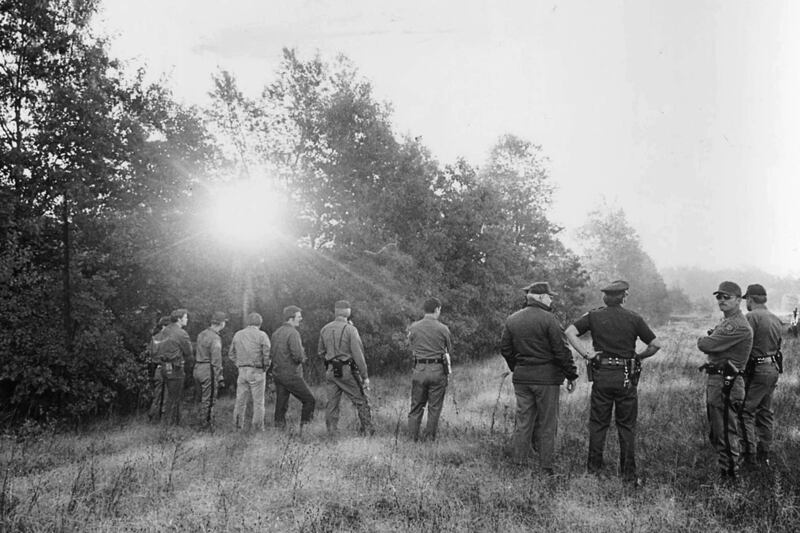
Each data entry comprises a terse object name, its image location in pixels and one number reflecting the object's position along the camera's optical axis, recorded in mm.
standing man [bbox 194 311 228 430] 8812
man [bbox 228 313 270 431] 8367
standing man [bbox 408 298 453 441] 7352
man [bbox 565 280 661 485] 5625
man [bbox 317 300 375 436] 7844
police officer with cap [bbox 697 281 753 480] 5719
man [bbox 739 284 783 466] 5926
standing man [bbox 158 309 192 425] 8883
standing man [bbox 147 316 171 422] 9766
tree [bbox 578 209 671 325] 43625
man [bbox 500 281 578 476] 5793
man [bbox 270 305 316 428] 8430
